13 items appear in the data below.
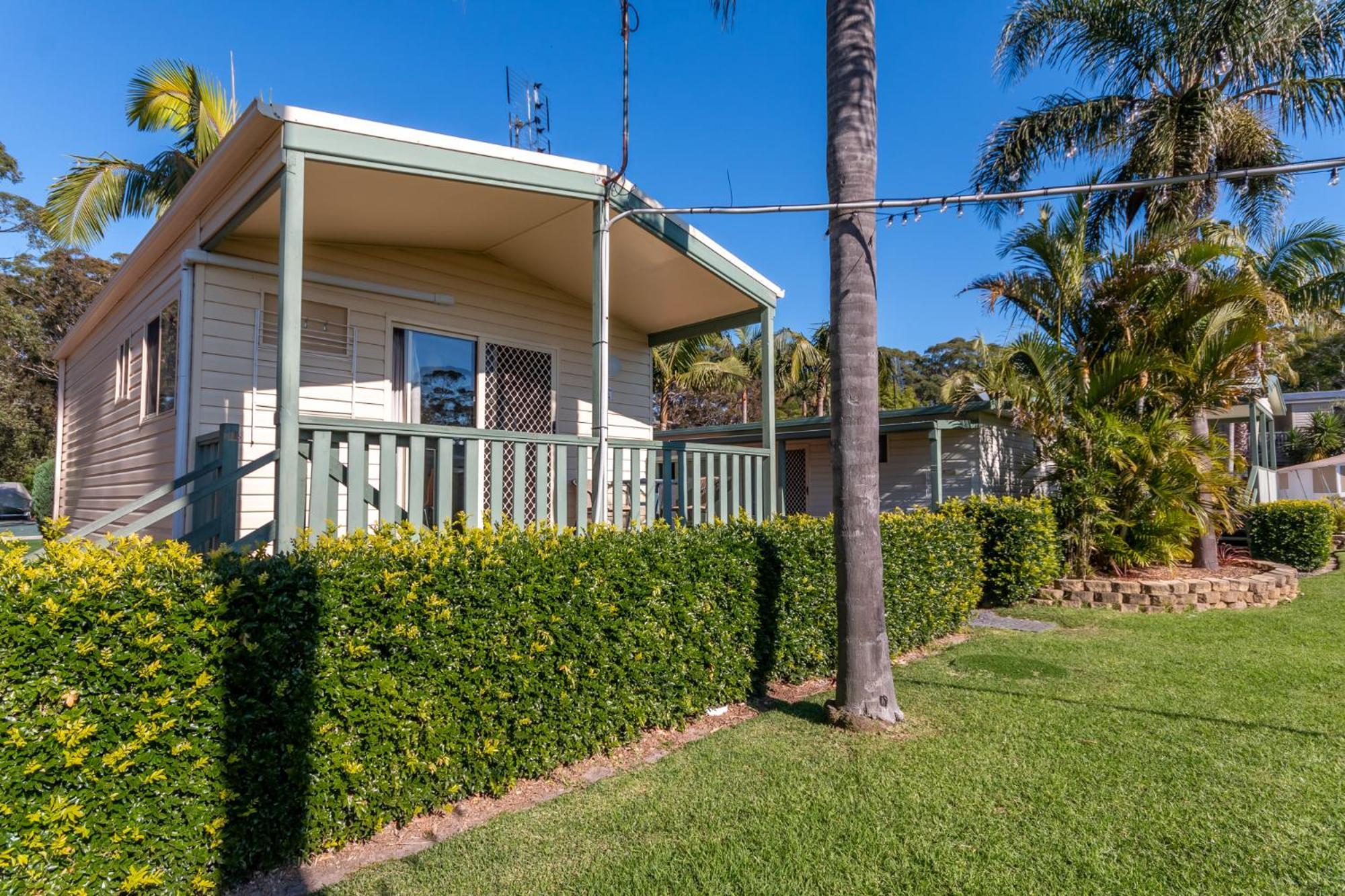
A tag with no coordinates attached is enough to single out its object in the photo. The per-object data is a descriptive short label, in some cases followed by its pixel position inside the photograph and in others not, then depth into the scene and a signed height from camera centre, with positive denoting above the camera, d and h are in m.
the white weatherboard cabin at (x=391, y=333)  4.17 +1.42
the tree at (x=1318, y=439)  22.02 +1.24
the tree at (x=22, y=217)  26.22 +10.17
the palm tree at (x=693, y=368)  18.98 +3.40
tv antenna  6.75 +3.52
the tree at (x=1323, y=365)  35.00 +5.61
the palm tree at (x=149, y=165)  11.45 +5.50
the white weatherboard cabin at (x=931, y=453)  12.46 +0.54
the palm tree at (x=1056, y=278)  10.35 +3.02
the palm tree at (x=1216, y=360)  9.30 +1.60
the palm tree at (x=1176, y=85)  10.41 +6.19
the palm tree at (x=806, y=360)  22.41 +3.89
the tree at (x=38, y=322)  27.33 +6.62
